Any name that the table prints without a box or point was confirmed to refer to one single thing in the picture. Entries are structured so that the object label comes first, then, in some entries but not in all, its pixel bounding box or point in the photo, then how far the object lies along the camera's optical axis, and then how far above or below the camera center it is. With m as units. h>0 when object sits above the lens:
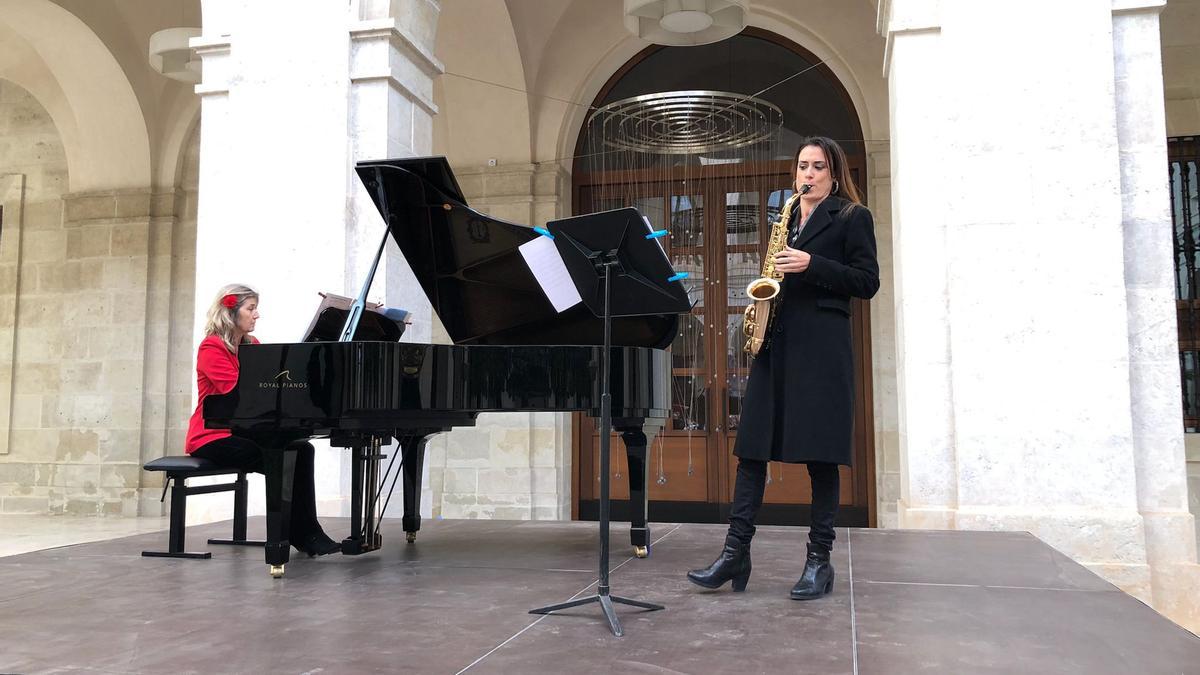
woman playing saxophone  2.91 +0.09
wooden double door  9.16 +0.45
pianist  4.02 -0.14
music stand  2.74 +0.39
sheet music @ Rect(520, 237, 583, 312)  3.35 +0.44
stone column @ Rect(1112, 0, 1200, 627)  4.75 +0.41
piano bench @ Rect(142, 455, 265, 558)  4.11 -0.36
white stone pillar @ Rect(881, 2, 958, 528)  4.98 +0.65
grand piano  3.58 +0.11
